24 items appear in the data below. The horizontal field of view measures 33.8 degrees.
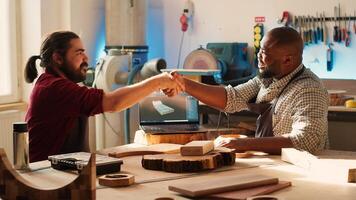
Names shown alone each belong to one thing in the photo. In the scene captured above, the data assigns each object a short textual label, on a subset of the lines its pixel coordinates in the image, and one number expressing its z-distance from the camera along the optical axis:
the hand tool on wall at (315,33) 4.29
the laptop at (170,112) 3.38
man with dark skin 2.55
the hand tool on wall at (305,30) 4.34
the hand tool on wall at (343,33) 4.19
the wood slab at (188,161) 2.10
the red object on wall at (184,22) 4.95
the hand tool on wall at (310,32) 4.32
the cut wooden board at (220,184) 1.74
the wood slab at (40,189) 1.57
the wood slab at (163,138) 2.85
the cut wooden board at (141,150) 2.44
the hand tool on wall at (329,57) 4.24
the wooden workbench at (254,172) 1.78
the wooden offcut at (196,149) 2.19
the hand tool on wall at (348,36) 4.18
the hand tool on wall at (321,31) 4.27
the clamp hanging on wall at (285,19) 4.43
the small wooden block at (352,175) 1.95
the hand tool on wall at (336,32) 4.20
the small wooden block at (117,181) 1.88
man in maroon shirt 2.59
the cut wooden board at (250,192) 1.70
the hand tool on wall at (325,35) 4.27
